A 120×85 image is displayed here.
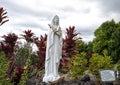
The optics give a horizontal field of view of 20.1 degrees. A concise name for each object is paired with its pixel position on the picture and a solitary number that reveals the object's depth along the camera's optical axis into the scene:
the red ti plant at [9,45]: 6.20
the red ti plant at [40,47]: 8.95
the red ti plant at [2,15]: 5.45
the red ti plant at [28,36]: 7.53
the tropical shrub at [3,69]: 4.72
